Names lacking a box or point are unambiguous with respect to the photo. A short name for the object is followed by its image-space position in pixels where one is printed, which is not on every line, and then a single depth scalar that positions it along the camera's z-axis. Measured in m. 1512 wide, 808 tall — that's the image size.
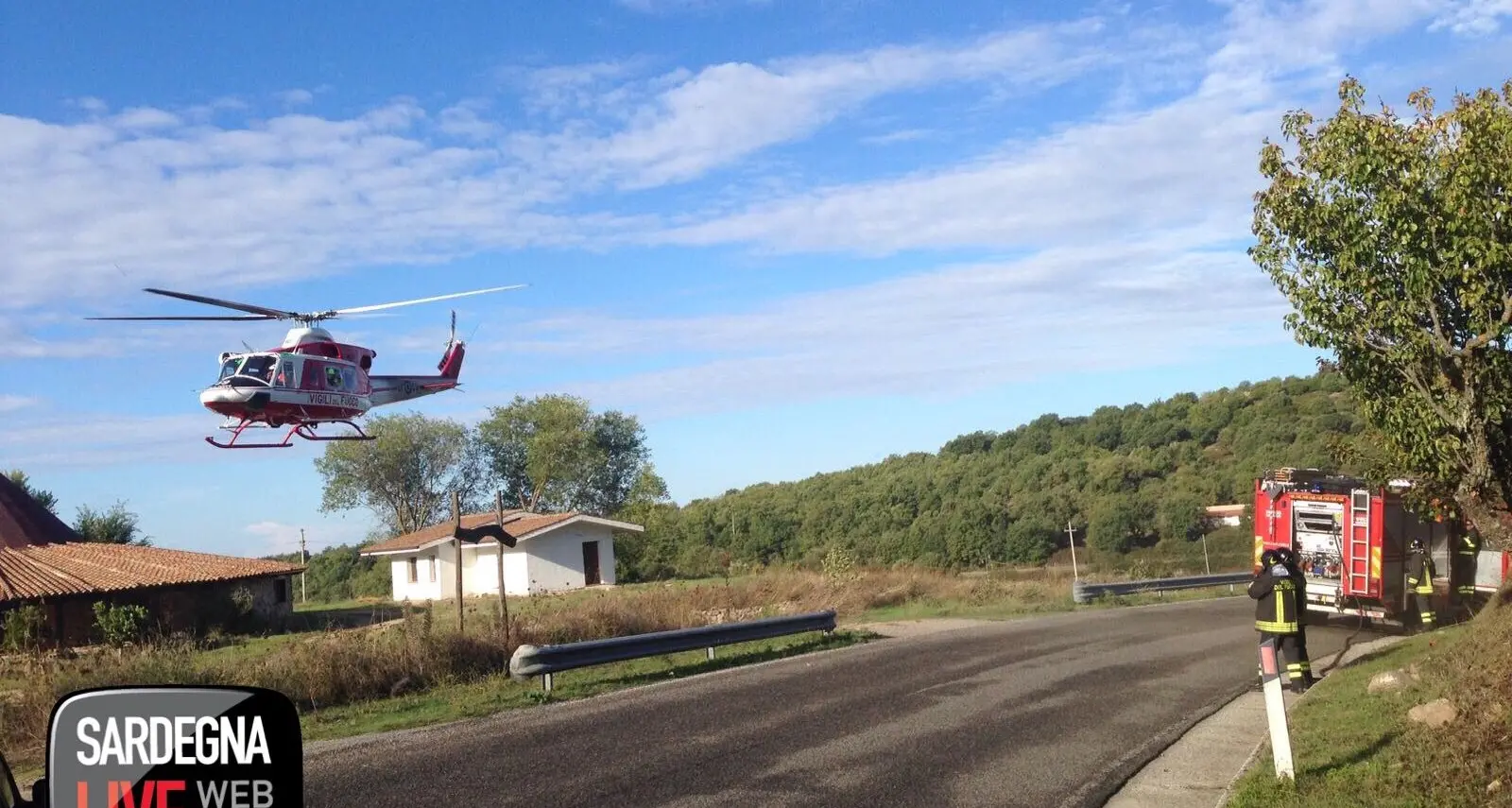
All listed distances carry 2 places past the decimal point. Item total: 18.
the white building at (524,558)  48.53
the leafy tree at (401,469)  76.00
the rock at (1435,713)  9.59
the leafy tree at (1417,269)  12.21
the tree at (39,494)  54.97
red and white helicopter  20.64
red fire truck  20.89
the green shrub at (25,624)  25.65
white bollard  8.57
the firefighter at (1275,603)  13.14
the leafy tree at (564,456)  79.88
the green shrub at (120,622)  30.72
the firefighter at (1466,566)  22.92
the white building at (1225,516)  55.84
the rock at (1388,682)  12.16
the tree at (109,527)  51.00
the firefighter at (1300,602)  13.77
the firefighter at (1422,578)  21.28
